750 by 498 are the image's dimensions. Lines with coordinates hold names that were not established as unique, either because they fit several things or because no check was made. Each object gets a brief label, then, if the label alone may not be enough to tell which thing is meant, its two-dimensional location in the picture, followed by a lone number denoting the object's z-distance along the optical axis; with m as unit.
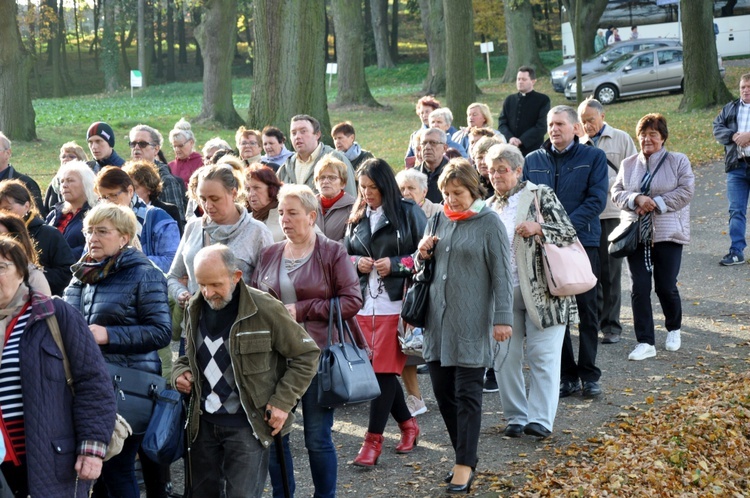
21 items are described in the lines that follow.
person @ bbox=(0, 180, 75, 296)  12.18
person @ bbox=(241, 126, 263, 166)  19.44
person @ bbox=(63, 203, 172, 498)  9.91
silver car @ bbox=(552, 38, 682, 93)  60.42
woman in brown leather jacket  10.86
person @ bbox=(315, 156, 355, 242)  13.95
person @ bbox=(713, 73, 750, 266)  22.84
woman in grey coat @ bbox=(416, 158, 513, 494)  11.37
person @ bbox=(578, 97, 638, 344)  18.08
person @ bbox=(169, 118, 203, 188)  20.82
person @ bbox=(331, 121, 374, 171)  19.74
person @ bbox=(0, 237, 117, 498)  8.02
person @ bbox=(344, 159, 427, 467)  12.63
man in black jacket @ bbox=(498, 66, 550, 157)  24.09
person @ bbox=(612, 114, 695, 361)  16.73
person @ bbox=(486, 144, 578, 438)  13.05
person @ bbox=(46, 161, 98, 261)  13.35
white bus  77.96
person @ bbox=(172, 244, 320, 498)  9.16
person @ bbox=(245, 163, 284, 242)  13.20
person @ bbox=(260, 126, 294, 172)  19.16
